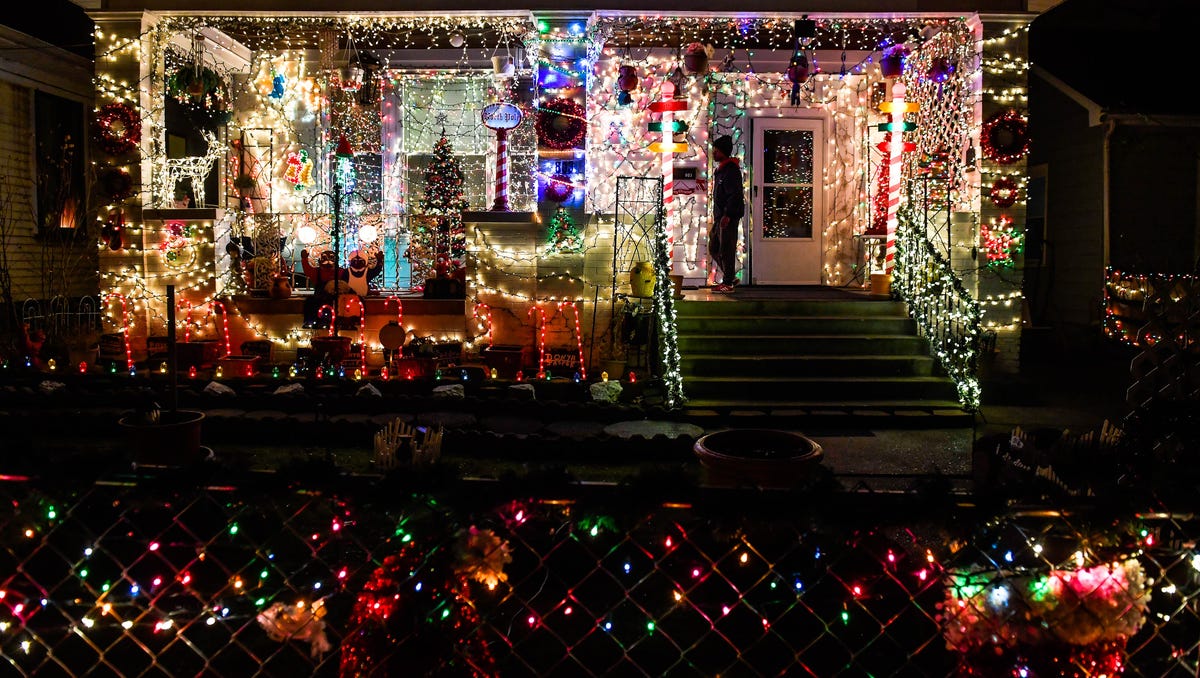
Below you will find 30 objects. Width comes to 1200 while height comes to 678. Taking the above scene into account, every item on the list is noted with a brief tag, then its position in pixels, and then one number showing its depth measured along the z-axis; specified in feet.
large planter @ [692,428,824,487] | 14.40
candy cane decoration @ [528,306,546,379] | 34.13
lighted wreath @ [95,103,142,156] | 35.50
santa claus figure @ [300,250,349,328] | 34.60
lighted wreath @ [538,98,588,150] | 35.94
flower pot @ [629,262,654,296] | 33.60
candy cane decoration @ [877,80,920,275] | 35.12
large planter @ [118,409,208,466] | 16.85
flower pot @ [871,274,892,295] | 34.53
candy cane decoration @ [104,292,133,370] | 34.83
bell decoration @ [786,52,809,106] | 35.14
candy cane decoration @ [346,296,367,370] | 34.27
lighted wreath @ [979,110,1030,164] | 34.35
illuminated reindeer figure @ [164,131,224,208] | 37.71
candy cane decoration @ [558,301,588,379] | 33.96
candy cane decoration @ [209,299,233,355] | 35.88
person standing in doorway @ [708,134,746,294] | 35.65
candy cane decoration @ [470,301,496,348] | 34.99
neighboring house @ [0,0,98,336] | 40.86
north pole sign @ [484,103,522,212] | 35.09
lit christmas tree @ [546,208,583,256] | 34.63
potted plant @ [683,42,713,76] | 36.42
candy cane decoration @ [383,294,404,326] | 35.29
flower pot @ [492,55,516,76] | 39.65
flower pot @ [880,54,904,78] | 35.42
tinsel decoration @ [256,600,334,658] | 10.65
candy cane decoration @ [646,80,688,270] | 34.60
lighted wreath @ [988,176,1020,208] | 34.68
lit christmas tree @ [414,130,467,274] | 41.14
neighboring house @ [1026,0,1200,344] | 43.70
